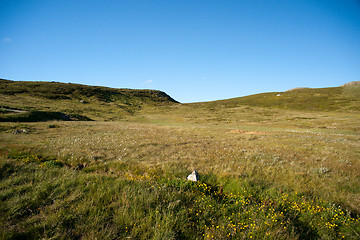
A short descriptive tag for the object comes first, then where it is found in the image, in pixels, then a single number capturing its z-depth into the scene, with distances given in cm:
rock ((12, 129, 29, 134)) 1651
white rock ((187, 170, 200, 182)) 637
